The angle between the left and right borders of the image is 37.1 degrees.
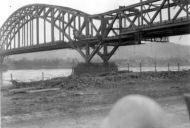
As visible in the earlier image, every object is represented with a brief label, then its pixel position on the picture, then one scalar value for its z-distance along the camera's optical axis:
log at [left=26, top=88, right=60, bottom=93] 19.80
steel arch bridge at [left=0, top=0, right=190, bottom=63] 33.46
